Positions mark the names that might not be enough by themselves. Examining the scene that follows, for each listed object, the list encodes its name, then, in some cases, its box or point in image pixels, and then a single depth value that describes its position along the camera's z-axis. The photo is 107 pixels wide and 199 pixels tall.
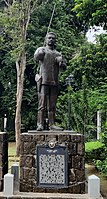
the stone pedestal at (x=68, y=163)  6.11
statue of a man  6.55
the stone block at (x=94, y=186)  5.66
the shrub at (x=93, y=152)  10.90
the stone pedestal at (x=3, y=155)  6.33
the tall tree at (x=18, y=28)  14.40
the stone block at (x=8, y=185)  5.76
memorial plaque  6.07
